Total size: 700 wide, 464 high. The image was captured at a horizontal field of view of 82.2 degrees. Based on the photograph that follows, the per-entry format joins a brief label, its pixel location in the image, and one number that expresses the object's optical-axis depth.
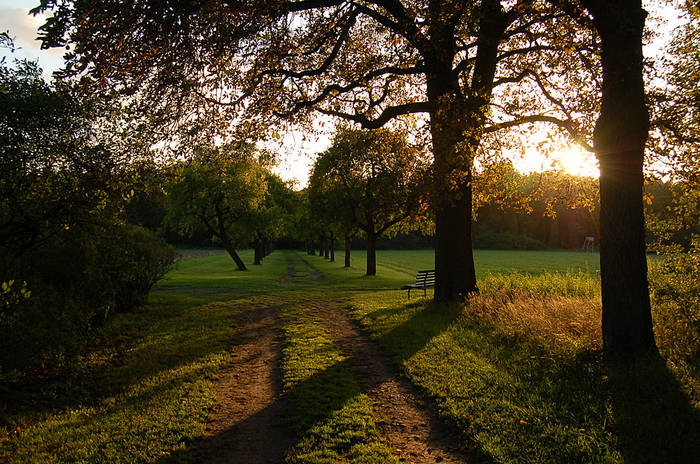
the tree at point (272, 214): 42.38
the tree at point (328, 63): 7.21
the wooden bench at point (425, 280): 16.80
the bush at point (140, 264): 12.81
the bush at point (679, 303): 6.91
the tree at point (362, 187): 30.12
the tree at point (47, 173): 7.63
